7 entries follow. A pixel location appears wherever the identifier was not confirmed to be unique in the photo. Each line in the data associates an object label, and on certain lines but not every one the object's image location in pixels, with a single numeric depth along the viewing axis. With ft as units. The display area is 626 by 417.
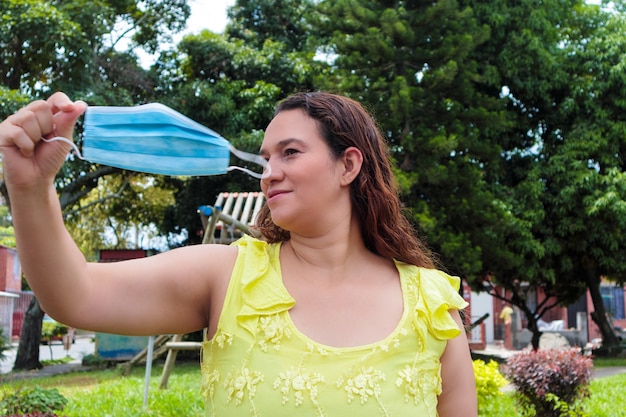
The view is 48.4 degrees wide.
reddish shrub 20.47
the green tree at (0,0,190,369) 38.32
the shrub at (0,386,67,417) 18.20
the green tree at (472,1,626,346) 49.16
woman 4.14
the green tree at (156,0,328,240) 45.96
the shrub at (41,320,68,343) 82.74
